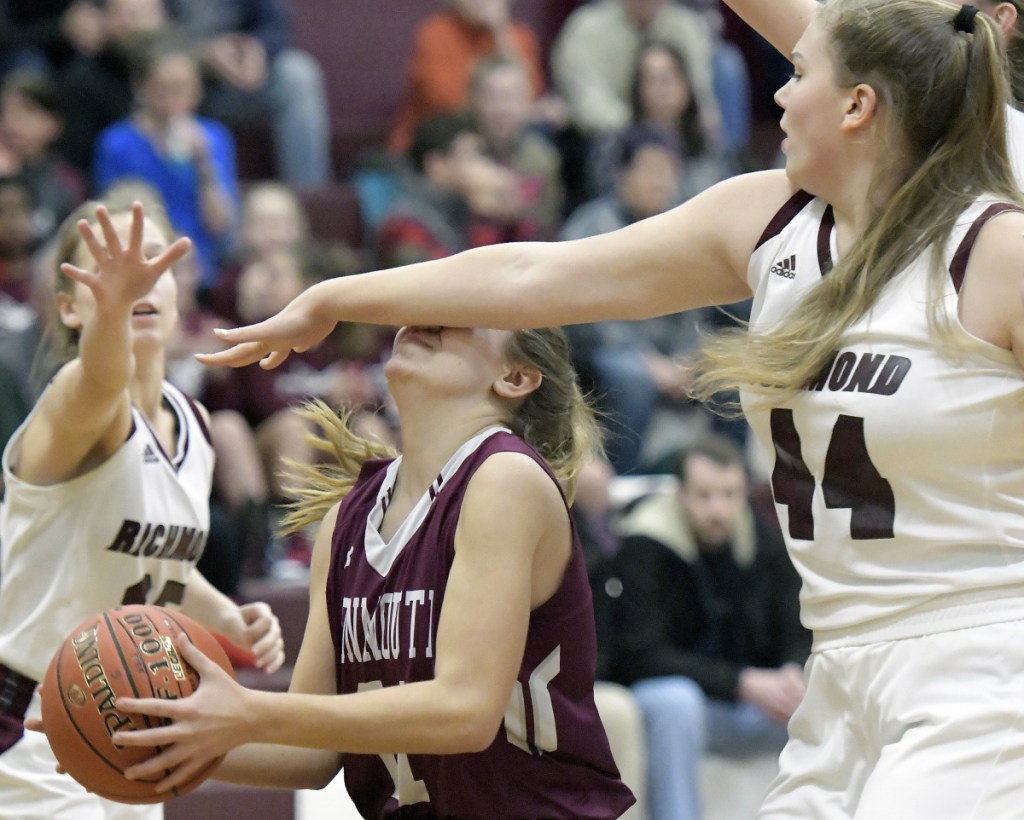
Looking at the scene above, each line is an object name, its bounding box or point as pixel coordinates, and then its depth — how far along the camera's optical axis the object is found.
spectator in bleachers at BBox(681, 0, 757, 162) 20.05
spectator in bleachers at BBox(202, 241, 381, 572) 12.55
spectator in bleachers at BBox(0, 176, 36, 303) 13.70
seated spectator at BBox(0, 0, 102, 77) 16.55
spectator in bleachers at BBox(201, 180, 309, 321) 14.53
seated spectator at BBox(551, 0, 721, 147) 18.64
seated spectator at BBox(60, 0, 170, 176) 16.36
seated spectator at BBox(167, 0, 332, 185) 17.53
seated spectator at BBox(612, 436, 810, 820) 11.86
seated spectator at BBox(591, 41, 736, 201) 17.94
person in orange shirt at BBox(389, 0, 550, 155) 18.50
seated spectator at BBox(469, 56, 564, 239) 17.37
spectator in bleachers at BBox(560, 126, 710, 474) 15.33
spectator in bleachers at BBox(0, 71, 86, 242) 14.66
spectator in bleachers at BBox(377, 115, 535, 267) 16.02
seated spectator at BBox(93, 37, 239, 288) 15.52
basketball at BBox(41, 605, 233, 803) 4.91
